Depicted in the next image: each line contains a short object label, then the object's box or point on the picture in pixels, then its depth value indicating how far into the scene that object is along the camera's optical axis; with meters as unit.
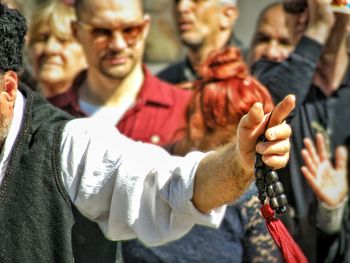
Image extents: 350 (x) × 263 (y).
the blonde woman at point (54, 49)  10.68
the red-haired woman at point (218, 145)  6.96
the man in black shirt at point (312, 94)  8.18
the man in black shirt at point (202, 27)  11.05
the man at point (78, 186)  5.46
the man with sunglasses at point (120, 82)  9.22
